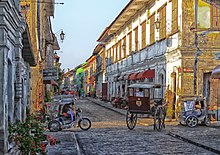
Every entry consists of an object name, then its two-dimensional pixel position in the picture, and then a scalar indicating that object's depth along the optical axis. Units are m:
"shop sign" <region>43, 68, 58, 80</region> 28.44
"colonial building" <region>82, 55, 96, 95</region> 78.06
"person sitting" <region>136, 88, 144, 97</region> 21.36
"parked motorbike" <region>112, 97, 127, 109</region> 36.16
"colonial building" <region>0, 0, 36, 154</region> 8.39
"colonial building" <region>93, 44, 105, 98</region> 59.81
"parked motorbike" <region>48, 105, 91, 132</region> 18.05
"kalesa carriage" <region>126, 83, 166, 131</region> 18.80
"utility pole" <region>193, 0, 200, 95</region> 22.33
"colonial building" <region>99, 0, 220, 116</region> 22.34
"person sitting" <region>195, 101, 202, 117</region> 20.11
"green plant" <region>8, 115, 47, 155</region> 8.63
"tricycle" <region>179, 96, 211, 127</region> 19.88
